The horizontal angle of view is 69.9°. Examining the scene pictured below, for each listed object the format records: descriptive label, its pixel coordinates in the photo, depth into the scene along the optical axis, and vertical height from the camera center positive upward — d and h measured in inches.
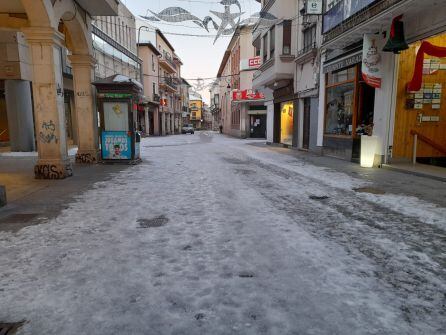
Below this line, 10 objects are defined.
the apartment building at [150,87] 1614.2 +186.9
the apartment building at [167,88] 1910.7 +228.1
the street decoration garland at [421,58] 374.3 +76.5
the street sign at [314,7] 561.3 +201.9
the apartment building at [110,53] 893.8 +246.9
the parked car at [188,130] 2298.2 -50.5
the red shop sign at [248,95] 1342.9 +117.0
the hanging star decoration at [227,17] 553.4 +188.2
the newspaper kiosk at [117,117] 454.6 +8.8
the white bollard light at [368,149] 420.5 -35.5
